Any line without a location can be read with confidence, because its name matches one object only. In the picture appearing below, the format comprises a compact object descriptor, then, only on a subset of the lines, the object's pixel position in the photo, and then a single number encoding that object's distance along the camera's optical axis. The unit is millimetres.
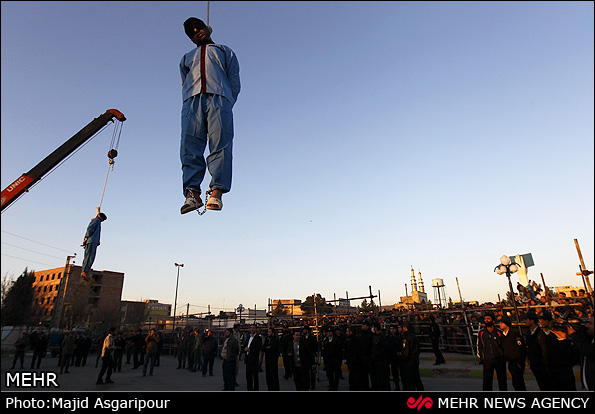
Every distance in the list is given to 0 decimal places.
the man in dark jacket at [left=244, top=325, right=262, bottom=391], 9094
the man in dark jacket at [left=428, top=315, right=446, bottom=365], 11453
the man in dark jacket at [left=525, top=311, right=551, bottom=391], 6688
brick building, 49219
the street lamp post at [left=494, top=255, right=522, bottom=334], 11438
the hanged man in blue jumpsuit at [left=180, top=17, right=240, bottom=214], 3332
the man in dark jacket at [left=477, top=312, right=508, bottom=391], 6957
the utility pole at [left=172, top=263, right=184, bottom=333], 38162
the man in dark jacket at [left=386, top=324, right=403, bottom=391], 9102
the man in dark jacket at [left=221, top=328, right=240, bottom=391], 9000
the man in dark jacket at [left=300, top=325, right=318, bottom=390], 9195
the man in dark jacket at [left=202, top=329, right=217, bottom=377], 12375
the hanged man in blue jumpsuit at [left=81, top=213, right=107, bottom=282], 9500
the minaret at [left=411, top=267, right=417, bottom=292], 56962
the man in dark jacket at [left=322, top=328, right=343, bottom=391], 9266
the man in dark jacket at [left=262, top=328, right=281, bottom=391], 9086
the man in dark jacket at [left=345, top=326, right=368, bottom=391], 8453
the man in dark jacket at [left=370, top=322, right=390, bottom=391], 8008
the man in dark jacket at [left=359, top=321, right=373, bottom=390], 8359
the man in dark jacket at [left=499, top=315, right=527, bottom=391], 6773
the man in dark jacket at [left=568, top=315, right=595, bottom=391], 5035
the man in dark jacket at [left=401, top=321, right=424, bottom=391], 7688
